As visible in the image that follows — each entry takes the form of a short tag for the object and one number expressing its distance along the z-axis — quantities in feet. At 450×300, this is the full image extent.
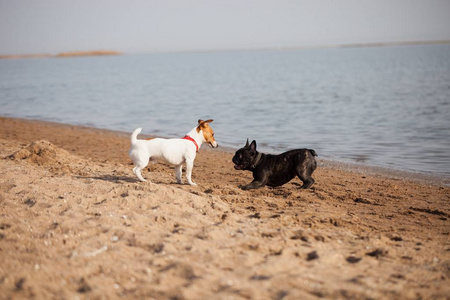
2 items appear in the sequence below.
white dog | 23.88
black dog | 26.09
